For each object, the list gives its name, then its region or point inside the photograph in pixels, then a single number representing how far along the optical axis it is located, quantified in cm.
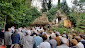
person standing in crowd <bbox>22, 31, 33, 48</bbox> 619
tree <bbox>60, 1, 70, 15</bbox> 2446
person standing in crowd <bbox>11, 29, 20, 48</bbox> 708
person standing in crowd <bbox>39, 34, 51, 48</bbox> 496
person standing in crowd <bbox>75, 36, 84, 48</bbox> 543
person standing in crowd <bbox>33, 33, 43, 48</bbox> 636
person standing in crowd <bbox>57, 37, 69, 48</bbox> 531
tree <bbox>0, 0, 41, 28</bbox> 787
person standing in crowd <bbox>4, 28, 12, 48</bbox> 753
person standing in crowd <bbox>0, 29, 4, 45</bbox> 844
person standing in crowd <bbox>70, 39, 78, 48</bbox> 542
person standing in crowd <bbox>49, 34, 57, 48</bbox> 588
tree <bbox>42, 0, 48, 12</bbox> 2821
